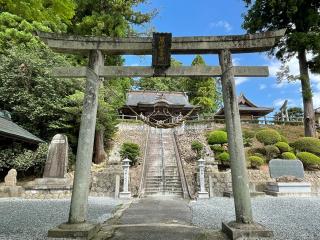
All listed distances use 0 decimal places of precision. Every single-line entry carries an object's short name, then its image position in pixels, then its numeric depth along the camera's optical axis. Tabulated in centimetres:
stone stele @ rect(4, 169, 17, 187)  1064
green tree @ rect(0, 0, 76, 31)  468
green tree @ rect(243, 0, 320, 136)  1540
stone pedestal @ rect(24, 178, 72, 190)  1028
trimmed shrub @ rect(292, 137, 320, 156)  1500
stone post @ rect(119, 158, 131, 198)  1098
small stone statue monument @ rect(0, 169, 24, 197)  1037
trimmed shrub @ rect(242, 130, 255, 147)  1784
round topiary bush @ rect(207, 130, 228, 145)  1719
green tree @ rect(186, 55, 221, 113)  3219
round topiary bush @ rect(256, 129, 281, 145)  1673
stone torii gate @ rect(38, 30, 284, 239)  447
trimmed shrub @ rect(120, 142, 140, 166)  1543
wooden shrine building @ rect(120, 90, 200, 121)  2767
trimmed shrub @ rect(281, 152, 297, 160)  1424
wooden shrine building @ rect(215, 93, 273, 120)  2916
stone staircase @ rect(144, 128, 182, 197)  1233
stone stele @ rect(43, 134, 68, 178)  1088
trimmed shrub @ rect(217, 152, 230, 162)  1471
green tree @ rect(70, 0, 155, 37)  1888
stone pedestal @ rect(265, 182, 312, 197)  1104
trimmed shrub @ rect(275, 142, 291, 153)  1548
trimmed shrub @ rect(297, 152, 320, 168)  1385
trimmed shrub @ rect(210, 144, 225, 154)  1661
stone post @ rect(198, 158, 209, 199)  1076
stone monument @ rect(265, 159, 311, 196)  1112
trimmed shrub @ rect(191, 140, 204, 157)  1705
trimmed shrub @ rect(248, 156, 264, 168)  1442
